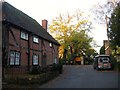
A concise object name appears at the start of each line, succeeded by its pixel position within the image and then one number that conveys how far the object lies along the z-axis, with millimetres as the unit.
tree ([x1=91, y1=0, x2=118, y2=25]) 22268
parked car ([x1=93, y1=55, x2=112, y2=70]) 18383
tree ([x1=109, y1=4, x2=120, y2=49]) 15964
